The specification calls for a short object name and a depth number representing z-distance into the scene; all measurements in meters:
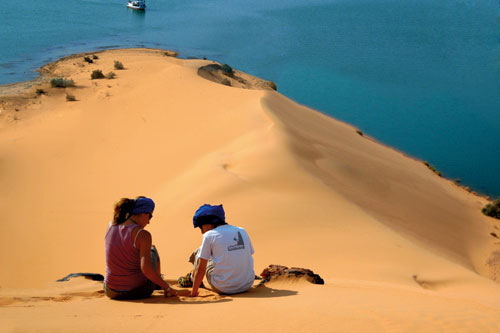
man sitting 4.70
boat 45.99
